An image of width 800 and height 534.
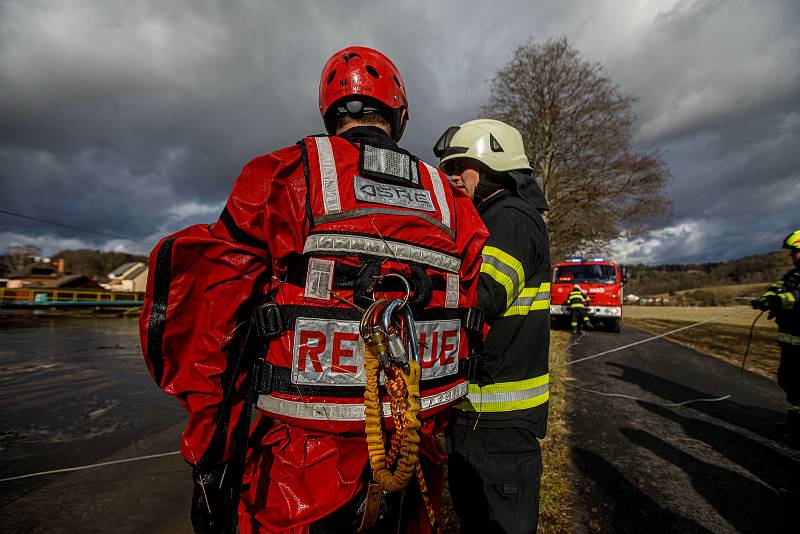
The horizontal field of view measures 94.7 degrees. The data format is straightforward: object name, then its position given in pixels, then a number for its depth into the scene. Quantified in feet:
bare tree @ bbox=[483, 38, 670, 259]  51.16
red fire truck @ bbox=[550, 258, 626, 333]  47.06
